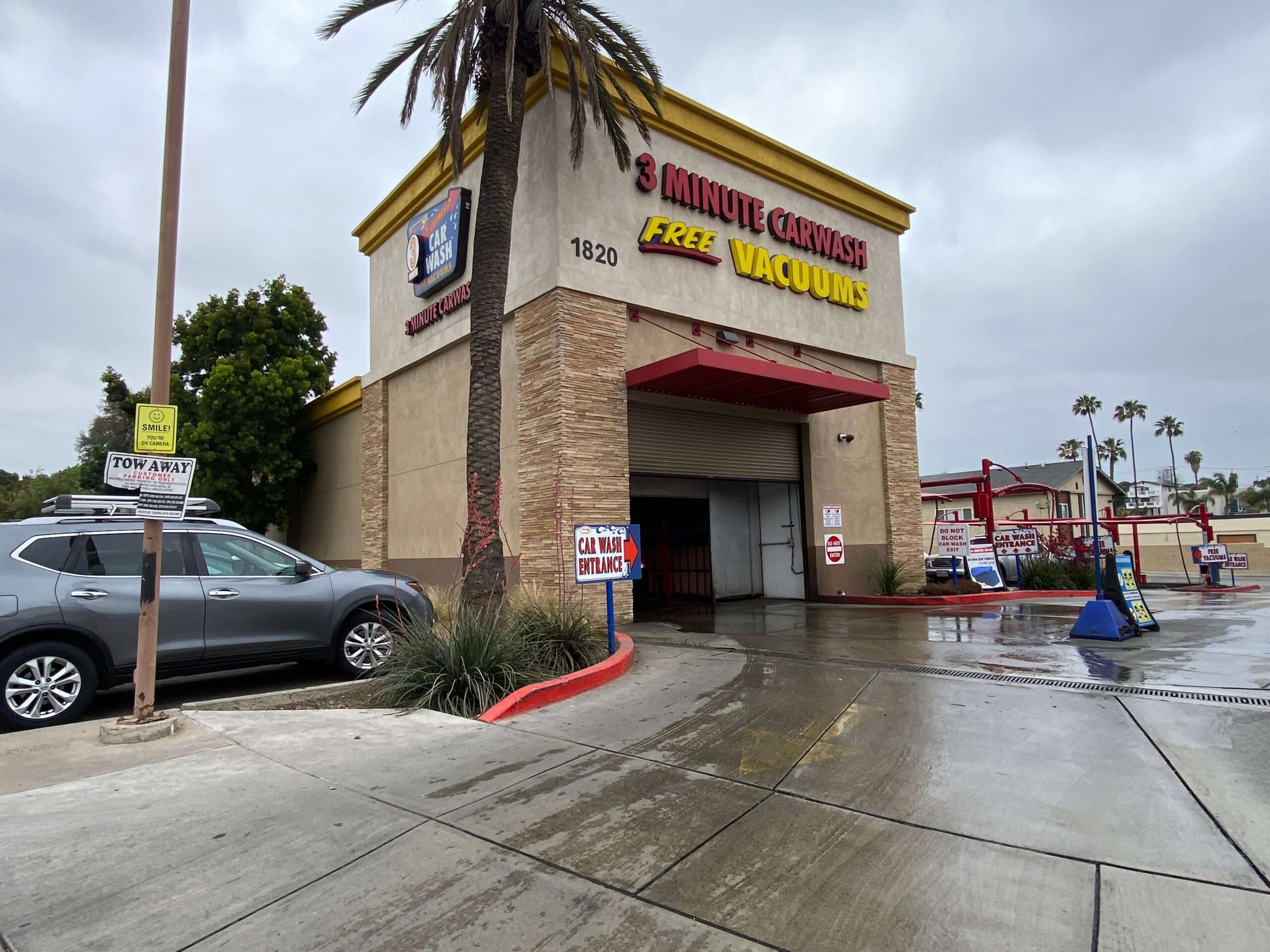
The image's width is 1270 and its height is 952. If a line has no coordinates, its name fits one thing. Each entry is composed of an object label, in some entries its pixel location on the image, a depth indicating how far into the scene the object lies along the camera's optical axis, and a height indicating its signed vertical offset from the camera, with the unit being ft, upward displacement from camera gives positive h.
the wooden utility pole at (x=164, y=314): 20.29 +6.85
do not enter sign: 55.11 -0.25
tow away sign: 19.86 +2.13
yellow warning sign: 20.43 +3.54
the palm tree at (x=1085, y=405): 284.61 +50.80
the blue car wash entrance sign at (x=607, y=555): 26.30 -0.15
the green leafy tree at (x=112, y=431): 73.61 +16.08
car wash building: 41.73 +11.27
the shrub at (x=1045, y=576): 58.49 -2.63
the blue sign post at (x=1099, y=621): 31.35 -3.36
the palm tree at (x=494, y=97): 31.07 +23.01
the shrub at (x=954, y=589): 55.01 -3.33
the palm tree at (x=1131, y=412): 297.94 +50.07
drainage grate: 20.72 -4.33
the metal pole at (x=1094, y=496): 29.59 +1.79
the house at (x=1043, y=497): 154.40 +9.55
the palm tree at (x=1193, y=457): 360.07 +38.09
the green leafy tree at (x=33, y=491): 108.17 +11.23
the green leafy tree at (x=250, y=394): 66.80 +14.90
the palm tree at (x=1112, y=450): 313.53 +37.27
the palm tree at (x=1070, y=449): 281.95 +34.12
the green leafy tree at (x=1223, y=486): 319.68 +22.60
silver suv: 21.45 -1.55
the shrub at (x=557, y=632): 26.37 -2.85
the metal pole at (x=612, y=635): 28.09 -3.17
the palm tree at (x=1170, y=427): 325.01 +47.89
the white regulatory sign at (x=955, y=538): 56.49 +0.38
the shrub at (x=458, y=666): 22.54 -3.48
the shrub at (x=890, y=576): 55.52 -2.28
